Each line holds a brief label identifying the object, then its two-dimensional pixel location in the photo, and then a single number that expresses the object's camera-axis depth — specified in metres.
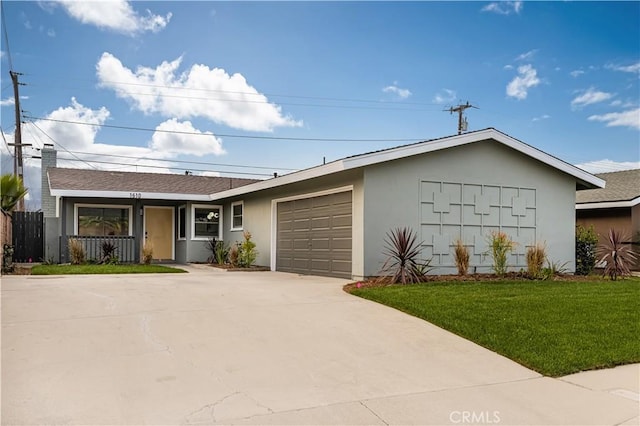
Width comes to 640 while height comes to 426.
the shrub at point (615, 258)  13.19
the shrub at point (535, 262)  12.16
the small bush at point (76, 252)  16.78
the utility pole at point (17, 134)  27.78
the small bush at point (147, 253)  17.08
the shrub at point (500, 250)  12.16
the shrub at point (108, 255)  17.11
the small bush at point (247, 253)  16.38
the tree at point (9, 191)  16.17
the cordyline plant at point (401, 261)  10.73
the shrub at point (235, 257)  16.61
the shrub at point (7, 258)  13.68
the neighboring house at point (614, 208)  18.28
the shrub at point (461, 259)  12.10
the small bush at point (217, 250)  18.14
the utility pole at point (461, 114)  32.62
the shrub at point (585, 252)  15.38
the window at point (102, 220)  19.88
